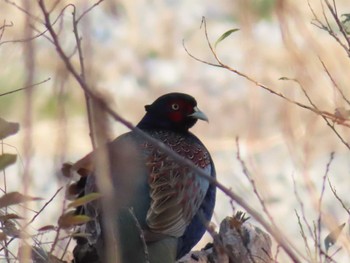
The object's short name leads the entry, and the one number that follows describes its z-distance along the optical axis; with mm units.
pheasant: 7270
